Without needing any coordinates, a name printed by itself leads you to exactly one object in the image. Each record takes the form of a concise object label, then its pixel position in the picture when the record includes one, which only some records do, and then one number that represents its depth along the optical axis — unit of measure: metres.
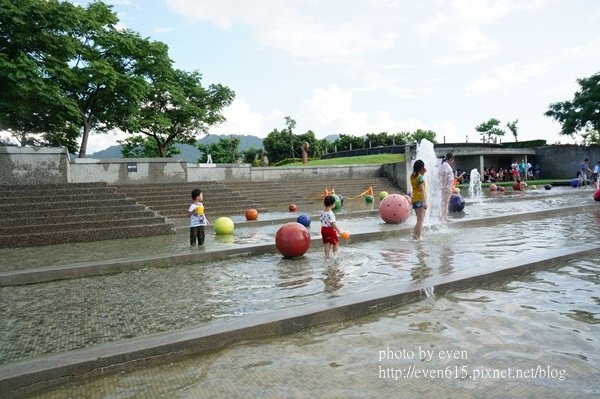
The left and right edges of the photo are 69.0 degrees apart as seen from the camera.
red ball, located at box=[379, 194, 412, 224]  13.34
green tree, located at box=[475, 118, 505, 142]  97.69
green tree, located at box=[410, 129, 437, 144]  96.18
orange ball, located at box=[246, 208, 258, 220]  16.28
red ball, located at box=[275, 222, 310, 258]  8.87
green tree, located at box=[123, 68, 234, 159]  36.50
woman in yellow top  10.38
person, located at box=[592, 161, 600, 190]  25.89
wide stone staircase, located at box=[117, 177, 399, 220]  20.84
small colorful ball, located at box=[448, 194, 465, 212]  16.61
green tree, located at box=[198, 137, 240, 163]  79.56
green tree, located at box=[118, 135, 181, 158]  48.50
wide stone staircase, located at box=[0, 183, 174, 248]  12.84
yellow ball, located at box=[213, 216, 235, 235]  13.02
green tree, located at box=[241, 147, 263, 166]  95.50
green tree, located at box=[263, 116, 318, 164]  88.12
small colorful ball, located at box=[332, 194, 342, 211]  19.00
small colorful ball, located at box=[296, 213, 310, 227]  13.06
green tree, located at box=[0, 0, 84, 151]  23.83
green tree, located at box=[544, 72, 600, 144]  48.72
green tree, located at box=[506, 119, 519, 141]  91.36
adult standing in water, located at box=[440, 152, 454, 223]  13.34
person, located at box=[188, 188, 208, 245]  10.70
